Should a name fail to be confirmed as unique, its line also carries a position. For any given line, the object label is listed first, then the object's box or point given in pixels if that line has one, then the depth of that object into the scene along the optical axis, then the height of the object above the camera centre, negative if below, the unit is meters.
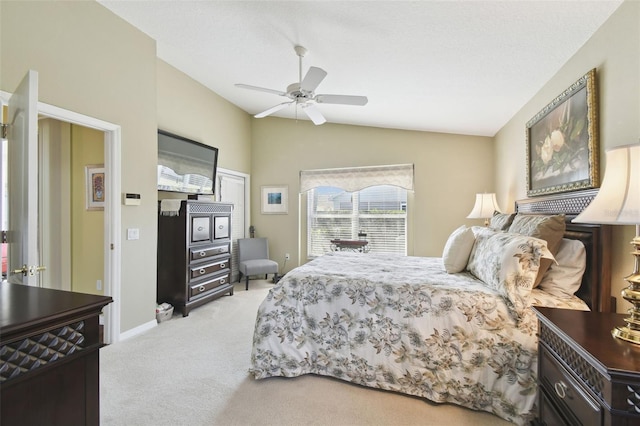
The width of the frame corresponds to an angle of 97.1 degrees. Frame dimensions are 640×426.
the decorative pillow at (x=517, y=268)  1.70 -0.34
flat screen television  3.57 +0.63
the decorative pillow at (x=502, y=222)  2.63 -0.09
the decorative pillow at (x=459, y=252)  2.35 -0.33
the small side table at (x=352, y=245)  4.58 -0.54
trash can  3.26 -1.19
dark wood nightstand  0.88 -0.57
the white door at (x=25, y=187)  1.41 +0.11
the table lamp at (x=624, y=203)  1.03 +0.04
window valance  4.61 +0.60
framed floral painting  1.86 +0.56
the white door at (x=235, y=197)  4.93 +0.26
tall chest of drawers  3.48 -0.58
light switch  2.91 -0.24
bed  1.71 -0.74
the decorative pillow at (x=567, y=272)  1.80 -0.38
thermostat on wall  2.86 +0.11
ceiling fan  2.50 +1.11
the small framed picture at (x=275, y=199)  5.40 +0.23
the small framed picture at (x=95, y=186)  3.32 +0.28
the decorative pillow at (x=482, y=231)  2.33 -0.16
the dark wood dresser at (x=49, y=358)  0.79 -0.46
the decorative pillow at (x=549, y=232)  1.82 -0.12
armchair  4.63 -0.85
